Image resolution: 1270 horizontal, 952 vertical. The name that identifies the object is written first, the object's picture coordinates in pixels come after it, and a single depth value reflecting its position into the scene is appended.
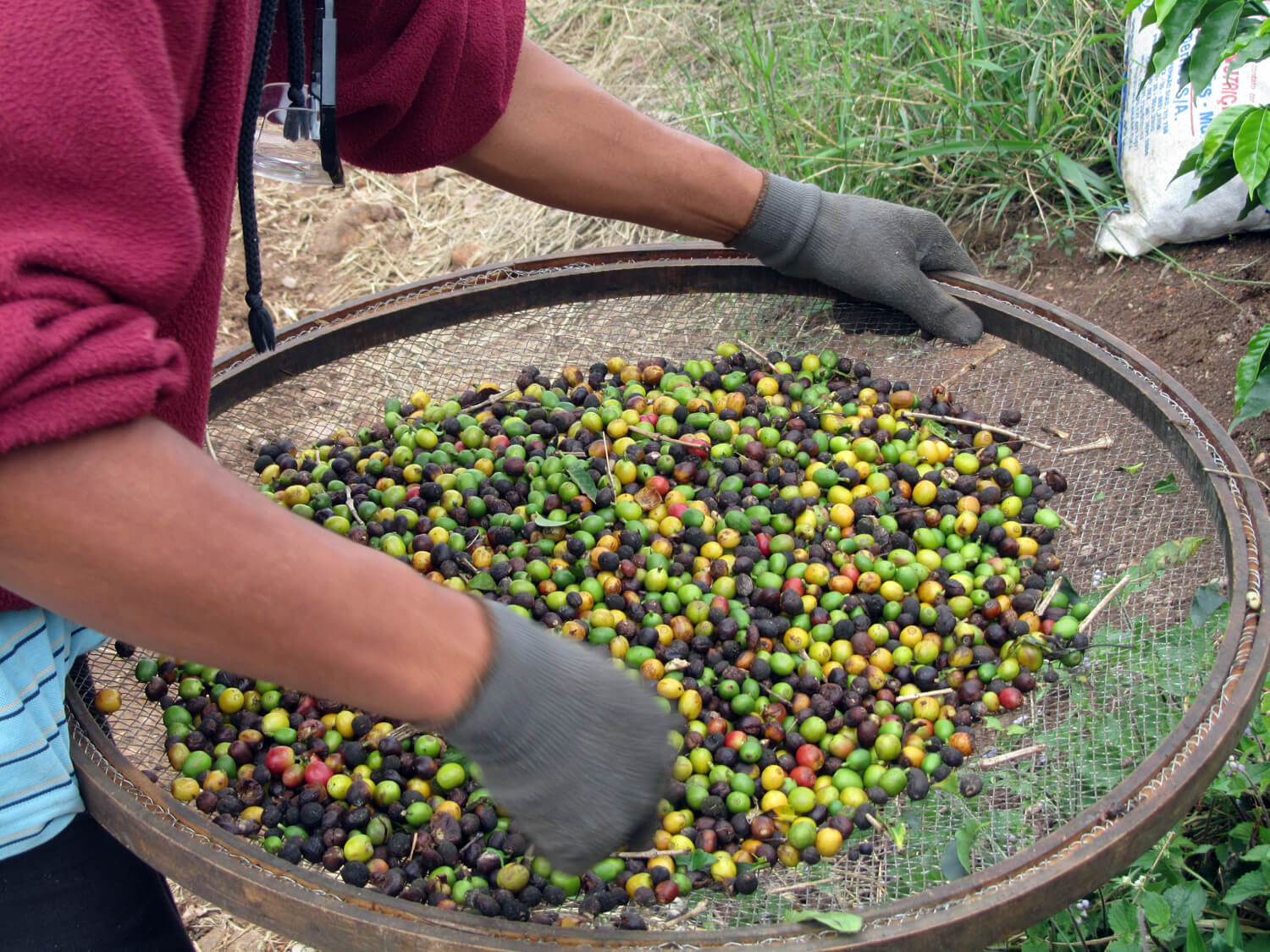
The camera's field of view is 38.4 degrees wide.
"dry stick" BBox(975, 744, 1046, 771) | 1.05
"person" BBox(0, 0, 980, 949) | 0.73
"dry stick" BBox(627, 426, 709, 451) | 1.29
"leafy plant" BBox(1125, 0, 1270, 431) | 1.07
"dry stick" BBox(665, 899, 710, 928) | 0.99
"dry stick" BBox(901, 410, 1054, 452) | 1.25
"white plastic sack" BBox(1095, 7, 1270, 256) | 1.46
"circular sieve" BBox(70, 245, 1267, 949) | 0.92
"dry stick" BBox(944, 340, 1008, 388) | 1.28
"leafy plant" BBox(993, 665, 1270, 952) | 1.04
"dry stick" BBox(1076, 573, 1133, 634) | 1.11
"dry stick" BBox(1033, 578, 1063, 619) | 1.13
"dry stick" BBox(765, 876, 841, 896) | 0.99
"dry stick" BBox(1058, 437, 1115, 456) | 1.20
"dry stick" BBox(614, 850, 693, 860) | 1.03
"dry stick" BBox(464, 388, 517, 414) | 1.36
